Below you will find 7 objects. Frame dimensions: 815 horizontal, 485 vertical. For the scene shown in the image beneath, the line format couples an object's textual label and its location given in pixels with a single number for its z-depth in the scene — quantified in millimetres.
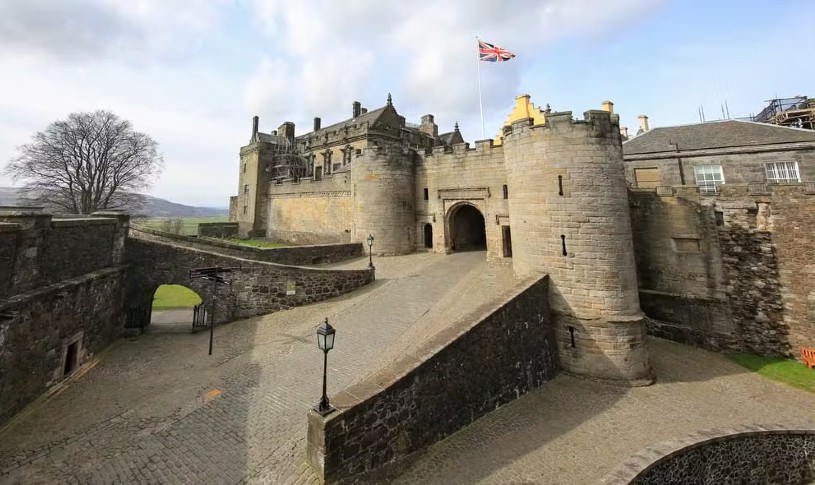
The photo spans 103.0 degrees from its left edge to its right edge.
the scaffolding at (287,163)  37594
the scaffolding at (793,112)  23234
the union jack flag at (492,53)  19547
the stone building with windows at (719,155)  16453
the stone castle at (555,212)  10359
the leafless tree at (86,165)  23922
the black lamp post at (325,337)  6031
